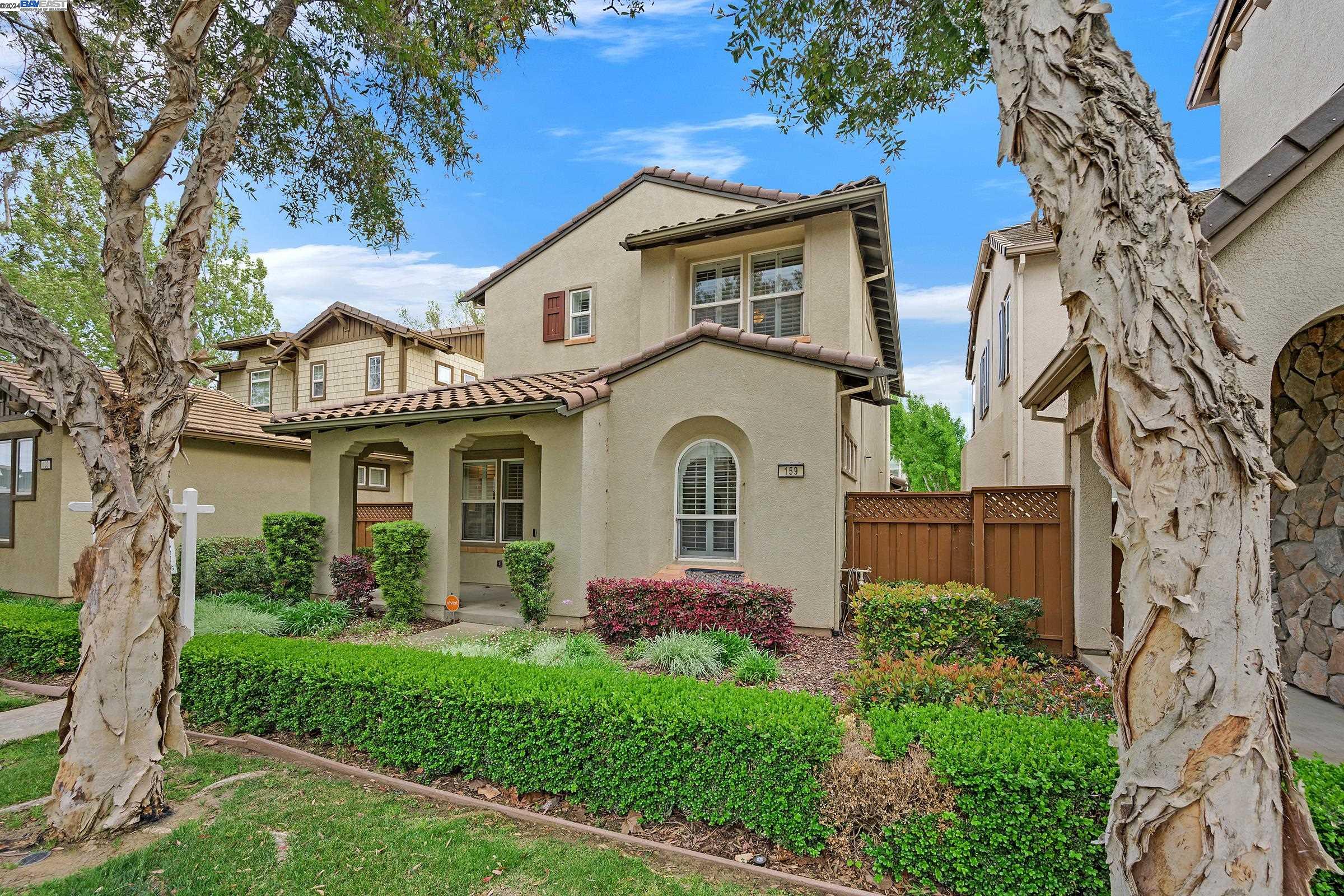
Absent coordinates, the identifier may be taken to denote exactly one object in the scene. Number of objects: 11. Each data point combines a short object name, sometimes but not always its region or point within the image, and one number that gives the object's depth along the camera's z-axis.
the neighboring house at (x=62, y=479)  11.99
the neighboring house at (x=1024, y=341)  11.76
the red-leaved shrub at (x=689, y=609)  7.60
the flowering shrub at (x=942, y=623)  6.61
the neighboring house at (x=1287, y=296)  4.36
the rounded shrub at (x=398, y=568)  9.92
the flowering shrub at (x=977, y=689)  4.64
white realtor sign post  5.76
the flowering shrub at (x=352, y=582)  10.75
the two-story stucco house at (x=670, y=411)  8.88
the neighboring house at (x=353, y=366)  19.86
